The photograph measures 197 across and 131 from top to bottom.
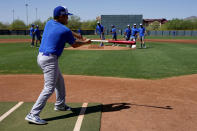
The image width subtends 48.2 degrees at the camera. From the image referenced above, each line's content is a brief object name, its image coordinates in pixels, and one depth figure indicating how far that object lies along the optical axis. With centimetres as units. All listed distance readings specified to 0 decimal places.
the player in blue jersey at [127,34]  2186
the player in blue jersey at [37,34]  2141
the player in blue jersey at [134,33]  2008
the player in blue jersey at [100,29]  2052
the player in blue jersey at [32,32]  2217
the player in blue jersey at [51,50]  408
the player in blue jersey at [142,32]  1969
